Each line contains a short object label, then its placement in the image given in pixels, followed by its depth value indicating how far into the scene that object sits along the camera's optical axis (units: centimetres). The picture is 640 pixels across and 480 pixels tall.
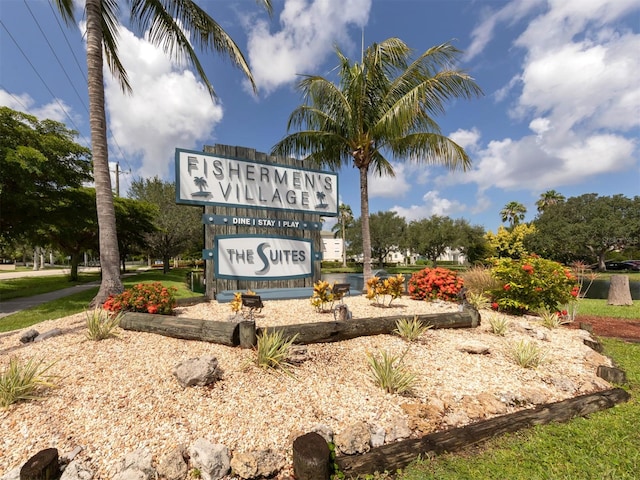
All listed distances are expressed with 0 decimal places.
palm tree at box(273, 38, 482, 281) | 946
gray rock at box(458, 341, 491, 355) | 478
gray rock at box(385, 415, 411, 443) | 281
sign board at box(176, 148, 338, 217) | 831
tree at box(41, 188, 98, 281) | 1105
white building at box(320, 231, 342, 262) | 6769
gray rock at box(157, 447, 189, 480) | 228
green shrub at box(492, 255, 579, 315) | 719
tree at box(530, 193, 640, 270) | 3159
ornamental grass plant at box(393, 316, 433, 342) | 501
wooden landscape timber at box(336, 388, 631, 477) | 247
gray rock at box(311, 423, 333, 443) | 268
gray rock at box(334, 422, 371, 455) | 261
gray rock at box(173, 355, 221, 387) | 329
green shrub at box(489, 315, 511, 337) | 578
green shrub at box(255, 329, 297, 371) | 373
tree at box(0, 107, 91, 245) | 853
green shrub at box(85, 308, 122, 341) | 438
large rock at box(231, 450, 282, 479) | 235
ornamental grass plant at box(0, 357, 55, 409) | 286
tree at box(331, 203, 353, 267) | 5094
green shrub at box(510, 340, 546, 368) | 439
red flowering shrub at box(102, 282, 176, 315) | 571
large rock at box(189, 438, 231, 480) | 231
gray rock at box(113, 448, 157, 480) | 222
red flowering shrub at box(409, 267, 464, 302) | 860
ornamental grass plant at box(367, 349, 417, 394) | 349
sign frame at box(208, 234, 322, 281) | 849
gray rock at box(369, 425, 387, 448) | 272
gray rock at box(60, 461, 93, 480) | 216
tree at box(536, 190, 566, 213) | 4616
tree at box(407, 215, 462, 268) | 3594
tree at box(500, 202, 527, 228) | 4750
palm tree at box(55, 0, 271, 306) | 694
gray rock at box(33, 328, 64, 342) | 468
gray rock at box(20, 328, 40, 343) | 477
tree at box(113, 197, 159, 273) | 1752
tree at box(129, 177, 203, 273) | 2136
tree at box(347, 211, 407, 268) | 4134
